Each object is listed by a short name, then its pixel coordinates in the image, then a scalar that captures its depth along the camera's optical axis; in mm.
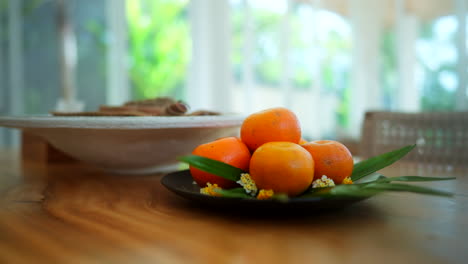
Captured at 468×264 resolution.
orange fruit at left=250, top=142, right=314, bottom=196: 421
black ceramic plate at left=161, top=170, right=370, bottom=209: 395
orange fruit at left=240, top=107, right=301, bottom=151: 519
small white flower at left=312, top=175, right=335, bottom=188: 457
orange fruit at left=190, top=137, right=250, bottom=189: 504
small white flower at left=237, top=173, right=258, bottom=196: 448
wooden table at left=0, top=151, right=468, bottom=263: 325
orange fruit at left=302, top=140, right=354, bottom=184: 482
